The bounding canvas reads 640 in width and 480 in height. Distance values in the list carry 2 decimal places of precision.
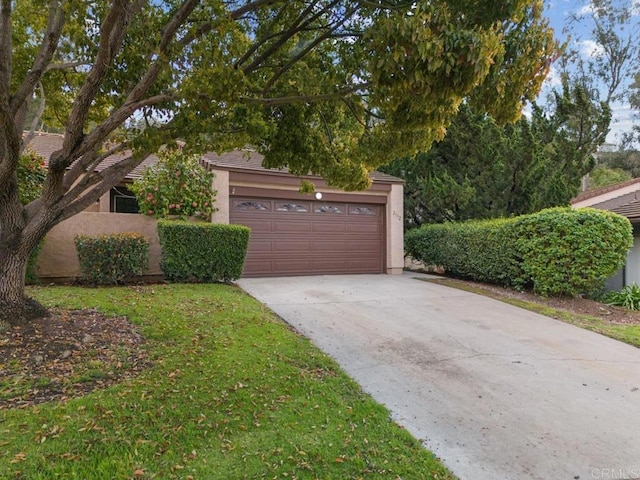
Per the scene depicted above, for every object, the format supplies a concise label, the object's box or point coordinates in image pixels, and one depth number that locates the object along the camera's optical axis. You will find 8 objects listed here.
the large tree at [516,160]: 11.04
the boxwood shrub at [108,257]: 8.16
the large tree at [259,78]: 3.20
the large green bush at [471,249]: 9.70
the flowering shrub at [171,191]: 9.48
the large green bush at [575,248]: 8.10
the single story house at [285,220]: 9.57
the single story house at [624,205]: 10.73
